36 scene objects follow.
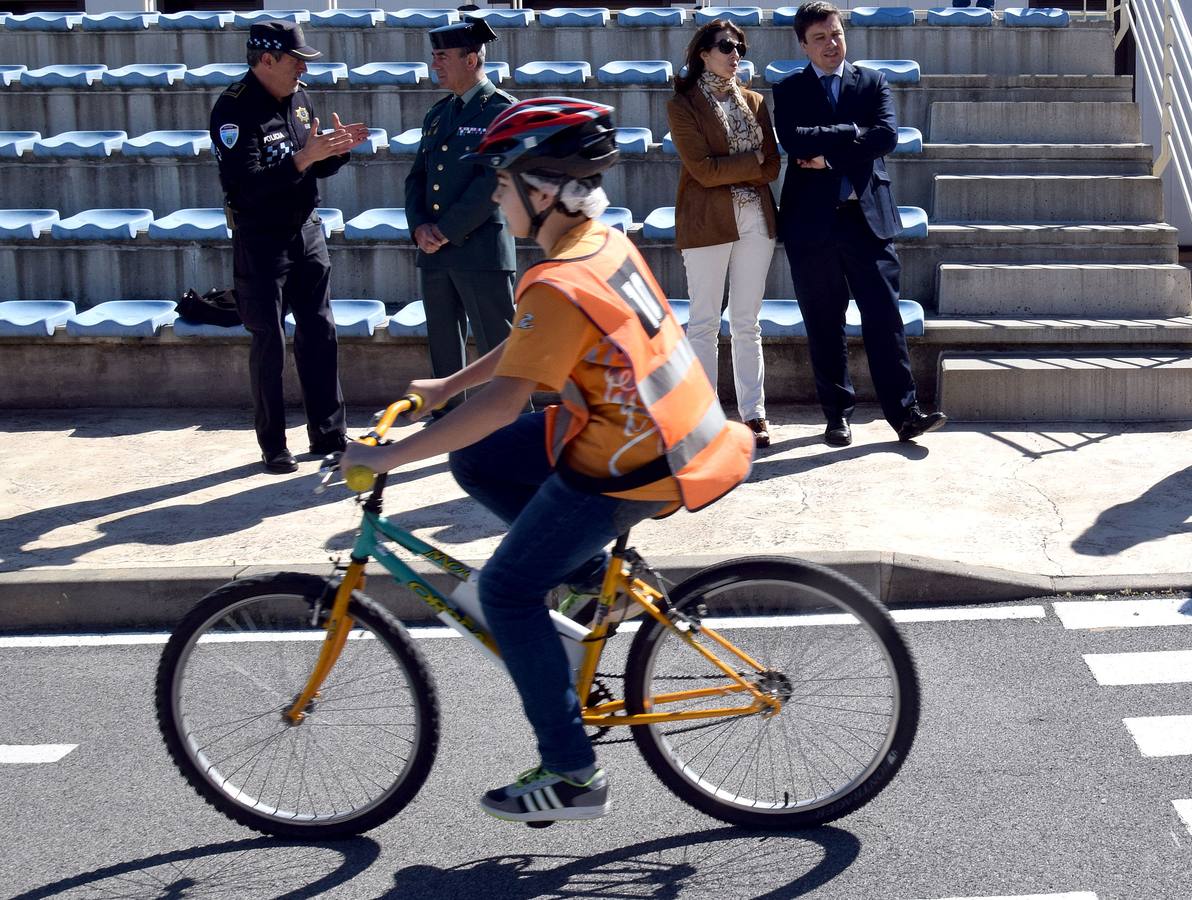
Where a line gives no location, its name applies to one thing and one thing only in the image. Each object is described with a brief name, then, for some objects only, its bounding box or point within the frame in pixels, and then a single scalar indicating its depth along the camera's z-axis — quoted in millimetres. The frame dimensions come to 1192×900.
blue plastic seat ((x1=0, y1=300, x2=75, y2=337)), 8750
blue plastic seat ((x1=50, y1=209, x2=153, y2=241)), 9469
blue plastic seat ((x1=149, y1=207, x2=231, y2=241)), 9352
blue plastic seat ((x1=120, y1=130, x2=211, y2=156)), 9984
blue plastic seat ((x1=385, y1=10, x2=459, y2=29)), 11859
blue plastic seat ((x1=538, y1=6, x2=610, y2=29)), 11594
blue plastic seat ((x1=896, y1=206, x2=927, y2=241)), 8945
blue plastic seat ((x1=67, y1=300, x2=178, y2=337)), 8695
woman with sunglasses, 7398
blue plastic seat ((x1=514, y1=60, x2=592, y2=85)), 10414
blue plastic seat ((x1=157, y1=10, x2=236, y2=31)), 12000
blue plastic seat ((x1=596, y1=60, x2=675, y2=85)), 10406
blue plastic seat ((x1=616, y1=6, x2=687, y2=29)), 11516
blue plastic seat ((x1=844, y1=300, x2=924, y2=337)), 8266
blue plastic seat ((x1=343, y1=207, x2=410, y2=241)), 9227
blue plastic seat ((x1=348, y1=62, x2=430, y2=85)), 10570
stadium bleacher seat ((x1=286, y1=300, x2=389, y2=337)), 8523
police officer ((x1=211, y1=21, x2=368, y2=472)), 7074
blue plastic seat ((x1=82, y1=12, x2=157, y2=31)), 12195
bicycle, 3893
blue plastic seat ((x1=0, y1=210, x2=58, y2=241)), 9570
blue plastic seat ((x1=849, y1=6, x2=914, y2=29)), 11227
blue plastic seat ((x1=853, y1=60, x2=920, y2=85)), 10273
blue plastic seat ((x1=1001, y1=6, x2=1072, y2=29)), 11023
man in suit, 7371
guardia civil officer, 6941
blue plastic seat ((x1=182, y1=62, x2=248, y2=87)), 10773
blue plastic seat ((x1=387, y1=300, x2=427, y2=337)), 8492
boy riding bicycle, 3520
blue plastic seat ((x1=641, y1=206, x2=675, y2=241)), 9062
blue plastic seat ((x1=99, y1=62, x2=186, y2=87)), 10836
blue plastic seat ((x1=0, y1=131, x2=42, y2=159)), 10203
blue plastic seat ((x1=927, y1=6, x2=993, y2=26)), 11047
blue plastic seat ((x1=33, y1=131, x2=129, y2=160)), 10109
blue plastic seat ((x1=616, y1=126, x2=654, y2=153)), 9641
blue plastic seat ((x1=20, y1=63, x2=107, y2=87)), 11031
